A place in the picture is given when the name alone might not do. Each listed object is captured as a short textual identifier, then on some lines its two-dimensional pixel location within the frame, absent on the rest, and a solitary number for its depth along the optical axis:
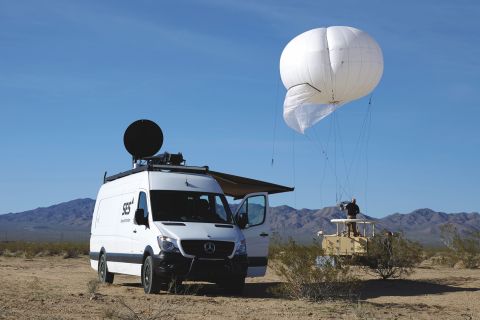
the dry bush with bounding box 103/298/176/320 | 12.32
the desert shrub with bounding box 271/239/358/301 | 17.45
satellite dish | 23.34
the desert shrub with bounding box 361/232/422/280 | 23.92
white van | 17.44
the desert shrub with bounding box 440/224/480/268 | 33.97
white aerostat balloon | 29.64
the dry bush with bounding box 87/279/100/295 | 17.22
